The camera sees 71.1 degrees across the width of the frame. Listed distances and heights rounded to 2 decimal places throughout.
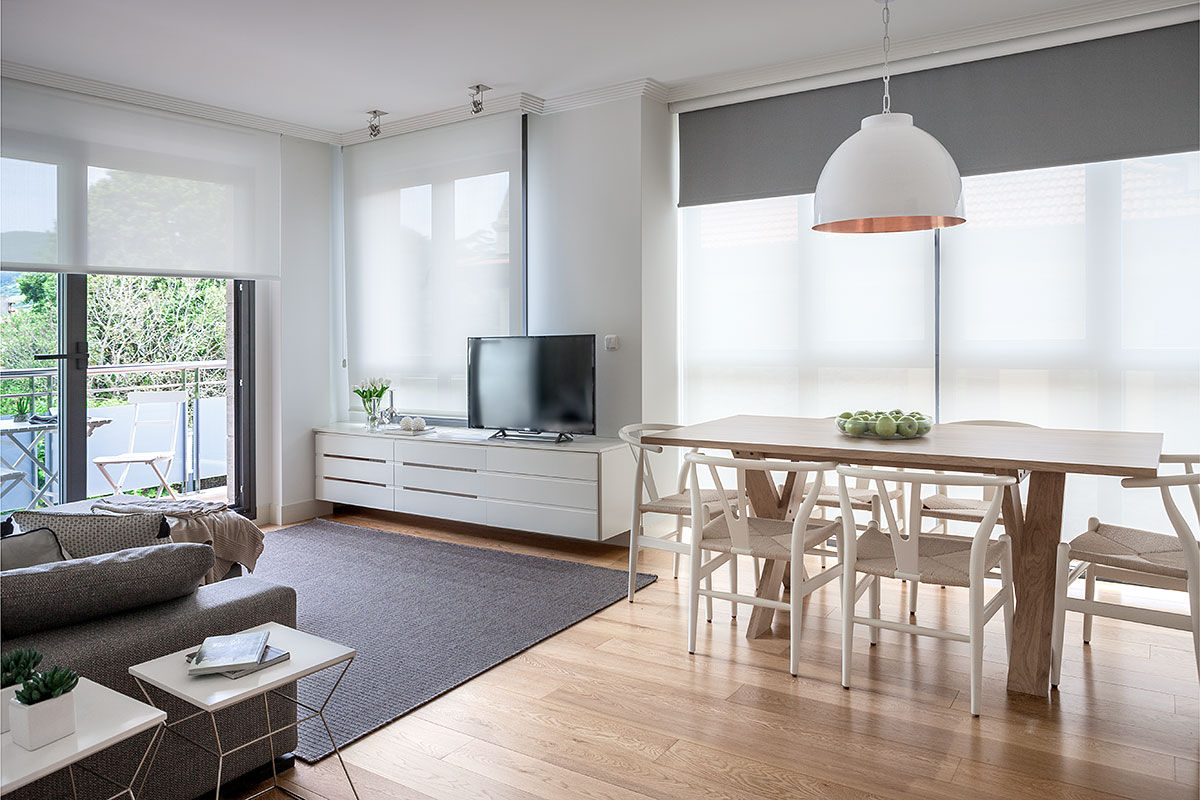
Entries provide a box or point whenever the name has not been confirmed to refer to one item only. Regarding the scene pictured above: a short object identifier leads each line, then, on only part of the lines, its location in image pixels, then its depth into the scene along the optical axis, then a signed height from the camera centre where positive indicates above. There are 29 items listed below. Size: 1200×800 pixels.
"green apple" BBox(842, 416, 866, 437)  3.43 -0.19
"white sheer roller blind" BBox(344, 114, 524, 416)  5.42 +0.86
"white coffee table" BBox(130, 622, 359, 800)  1.74 -0.65
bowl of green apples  3.37 -0.18
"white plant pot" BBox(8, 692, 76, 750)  1.48 -0.61
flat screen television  4.96 -0.02
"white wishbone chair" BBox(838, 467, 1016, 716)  2.72 -0.62
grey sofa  1.93 -0.60
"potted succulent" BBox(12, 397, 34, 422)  4.67 -0.16
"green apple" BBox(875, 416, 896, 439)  3.37 -0.19
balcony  4.69 -0.34
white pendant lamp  2.91 +0.72
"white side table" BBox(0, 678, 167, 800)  1.43 -0.65
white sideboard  4.75 -0.60
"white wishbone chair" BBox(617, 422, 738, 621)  3.74 -0.57
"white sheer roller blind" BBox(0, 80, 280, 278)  4.41 +1.11
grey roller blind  3.79 +1.35
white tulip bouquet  5.78 -0.07
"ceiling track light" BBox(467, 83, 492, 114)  4.92 +1.71
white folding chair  5.64 -0.32
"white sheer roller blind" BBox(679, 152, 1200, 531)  3.87 +0.37
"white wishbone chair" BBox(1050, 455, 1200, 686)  2.67 -0.59
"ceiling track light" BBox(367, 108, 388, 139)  5.46 +1.71
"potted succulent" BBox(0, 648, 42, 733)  1.60 -0.56
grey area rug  2.95 -1.05
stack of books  1.84 -0.62
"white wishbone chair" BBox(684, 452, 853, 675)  3.03 -0.61
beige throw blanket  3.49 -0.62
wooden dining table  2.85 -0.28
